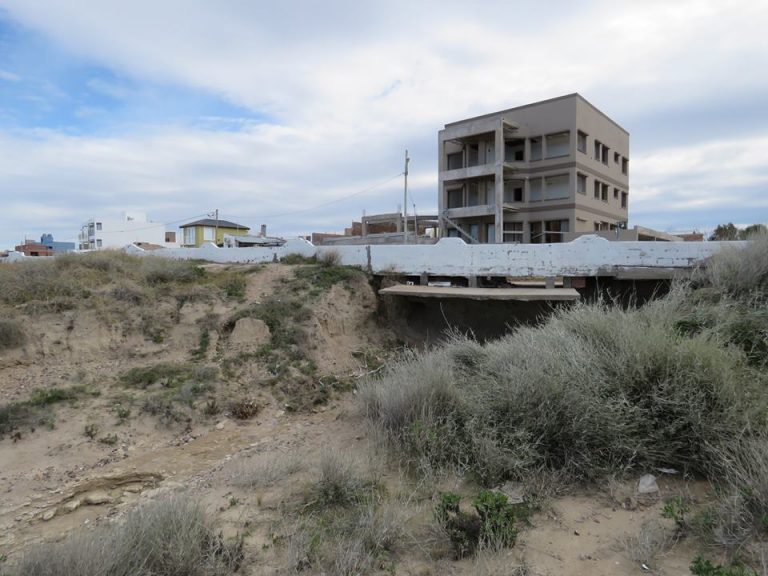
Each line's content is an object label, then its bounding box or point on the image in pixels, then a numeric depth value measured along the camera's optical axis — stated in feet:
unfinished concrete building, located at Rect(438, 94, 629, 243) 99.30
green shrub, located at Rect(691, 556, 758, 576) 8.55
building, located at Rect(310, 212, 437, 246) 91.38
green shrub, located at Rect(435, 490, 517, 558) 10.84
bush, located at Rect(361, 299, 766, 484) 13.67
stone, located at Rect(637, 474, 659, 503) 12.60
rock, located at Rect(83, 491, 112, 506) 17.71
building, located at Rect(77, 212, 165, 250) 174.09
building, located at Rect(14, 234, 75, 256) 172.59
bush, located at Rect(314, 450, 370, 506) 13.50
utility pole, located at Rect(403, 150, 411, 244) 85.46
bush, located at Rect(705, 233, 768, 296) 24.82
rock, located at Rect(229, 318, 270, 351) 33.50
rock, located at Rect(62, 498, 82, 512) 17.29
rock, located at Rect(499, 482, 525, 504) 13.05
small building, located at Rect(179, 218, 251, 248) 184.55
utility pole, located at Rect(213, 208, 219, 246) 166.50
